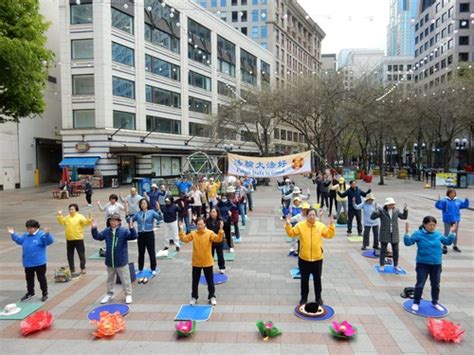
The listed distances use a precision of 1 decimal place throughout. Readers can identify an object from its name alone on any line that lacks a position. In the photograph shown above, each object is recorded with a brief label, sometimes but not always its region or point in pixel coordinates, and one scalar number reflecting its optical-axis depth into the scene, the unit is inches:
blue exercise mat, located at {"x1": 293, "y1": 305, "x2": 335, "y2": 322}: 236.6
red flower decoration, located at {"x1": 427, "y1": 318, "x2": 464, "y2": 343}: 203.3
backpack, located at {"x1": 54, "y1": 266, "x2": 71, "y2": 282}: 317.1
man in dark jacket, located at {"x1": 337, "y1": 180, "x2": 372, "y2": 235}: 455.2
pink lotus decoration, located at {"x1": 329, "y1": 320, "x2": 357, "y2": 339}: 207.9
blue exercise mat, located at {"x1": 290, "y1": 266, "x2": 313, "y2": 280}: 319.6
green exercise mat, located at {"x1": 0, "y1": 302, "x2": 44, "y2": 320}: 244.8
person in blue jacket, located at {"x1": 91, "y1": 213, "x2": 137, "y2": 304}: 265.7
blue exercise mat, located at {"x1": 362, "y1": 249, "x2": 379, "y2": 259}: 378.0
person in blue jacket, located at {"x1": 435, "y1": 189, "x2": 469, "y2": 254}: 384.8
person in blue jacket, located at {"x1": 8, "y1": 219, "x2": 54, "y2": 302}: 268.8
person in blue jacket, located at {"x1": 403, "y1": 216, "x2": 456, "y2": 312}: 244.2
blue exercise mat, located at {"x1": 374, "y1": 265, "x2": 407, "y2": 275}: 324.2
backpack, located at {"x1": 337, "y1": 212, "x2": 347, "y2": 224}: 546.2
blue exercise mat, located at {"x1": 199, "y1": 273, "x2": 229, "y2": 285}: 309.3
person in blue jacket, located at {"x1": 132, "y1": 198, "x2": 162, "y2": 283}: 327.2
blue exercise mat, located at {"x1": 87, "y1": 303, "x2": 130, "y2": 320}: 246.6
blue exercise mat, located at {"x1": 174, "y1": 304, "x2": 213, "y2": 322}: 239.0
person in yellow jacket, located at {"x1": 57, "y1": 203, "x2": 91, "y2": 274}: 328.5
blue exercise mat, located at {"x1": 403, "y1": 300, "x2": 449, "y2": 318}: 238.0
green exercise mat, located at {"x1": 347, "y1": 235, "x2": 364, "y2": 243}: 450.3
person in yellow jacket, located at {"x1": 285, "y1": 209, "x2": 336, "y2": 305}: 247.4
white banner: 694.5
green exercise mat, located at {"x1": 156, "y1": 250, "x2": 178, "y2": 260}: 390.3
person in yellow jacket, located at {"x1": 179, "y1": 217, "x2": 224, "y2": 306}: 261.6
